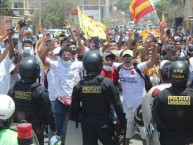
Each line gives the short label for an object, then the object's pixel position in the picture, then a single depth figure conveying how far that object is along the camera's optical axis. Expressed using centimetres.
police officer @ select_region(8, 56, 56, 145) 556
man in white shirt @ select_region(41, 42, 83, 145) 761
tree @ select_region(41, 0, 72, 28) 5619
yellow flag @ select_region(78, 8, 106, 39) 1296
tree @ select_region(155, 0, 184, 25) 6806
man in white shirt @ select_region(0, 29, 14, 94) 715
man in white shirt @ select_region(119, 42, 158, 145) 751
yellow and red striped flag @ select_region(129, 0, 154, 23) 1466
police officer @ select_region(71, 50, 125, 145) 582
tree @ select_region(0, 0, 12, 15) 5659
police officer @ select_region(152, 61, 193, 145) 495
